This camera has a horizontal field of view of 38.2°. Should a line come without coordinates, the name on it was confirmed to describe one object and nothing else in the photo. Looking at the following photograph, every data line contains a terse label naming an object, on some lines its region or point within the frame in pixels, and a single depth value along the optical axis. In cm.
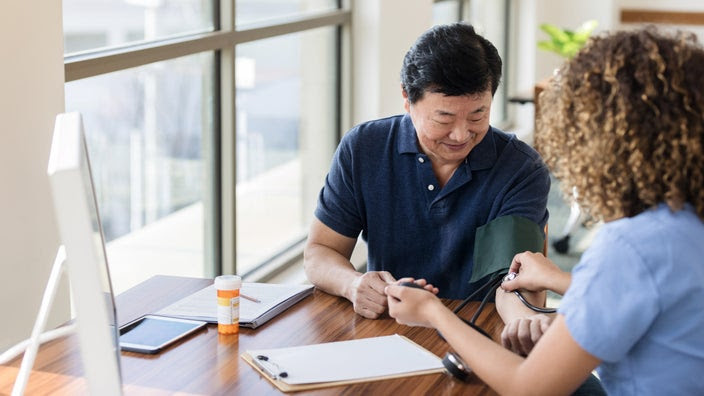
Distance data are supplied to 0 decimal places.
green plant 601
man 211
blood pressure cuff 204
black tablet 178
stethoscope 163
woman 133
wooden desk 161
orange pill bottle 183
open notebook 192
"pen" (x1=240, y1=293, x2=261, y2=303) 202
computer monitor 107
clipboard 161
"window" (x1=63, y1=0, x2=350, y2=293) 289
